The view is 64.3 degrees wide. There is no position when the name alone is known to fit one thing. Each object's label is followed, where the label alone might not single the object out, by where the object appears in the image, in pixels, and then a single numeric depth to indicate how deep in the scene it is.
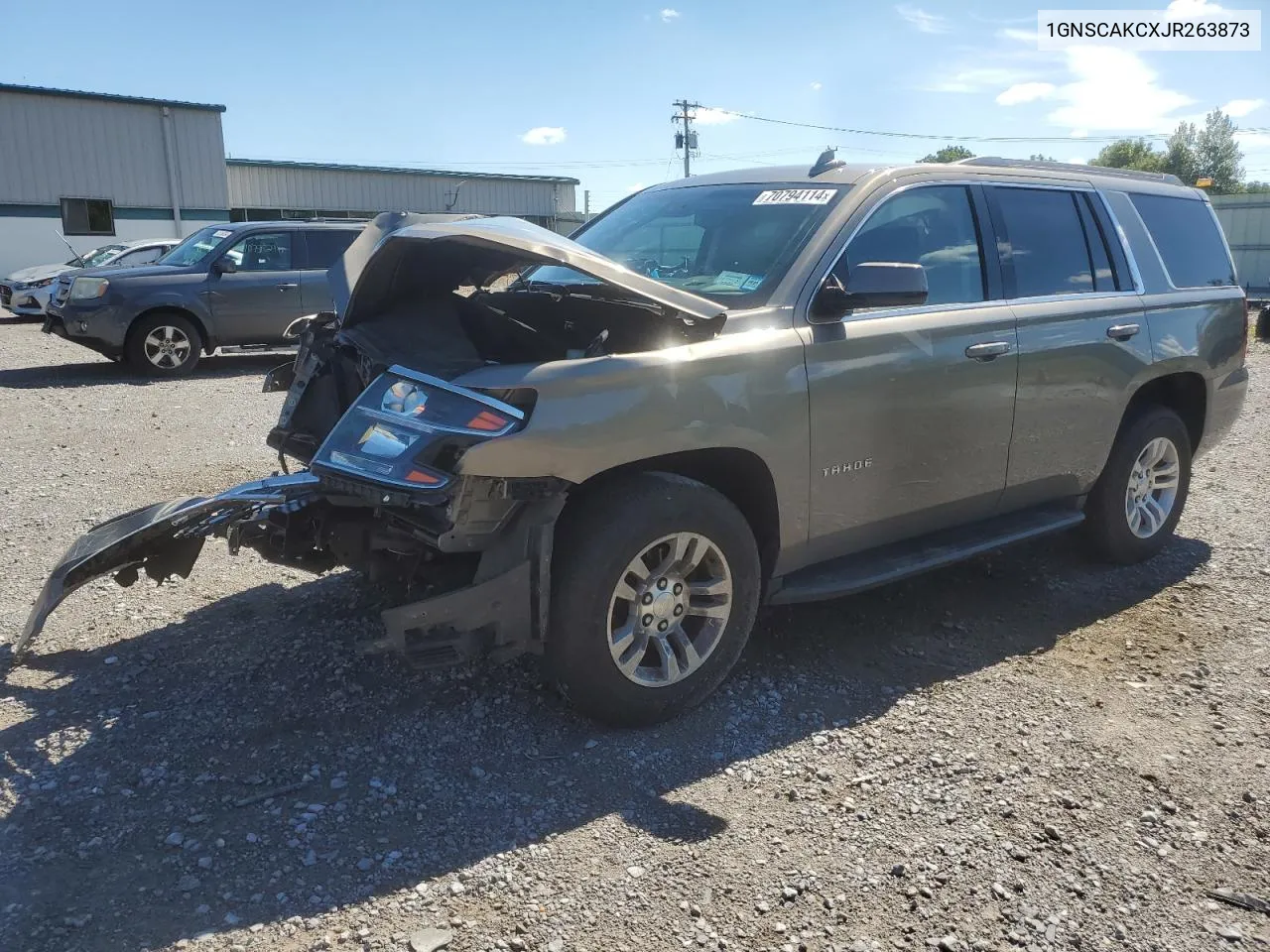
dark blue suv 11.43
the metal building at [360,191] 36.00
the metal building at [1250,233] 41.38
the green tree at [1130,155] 77.06
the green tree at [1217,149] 83.38
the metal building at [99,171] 27.14
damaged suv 3.20
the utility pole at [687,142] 49.75
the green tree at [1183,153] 82.25
